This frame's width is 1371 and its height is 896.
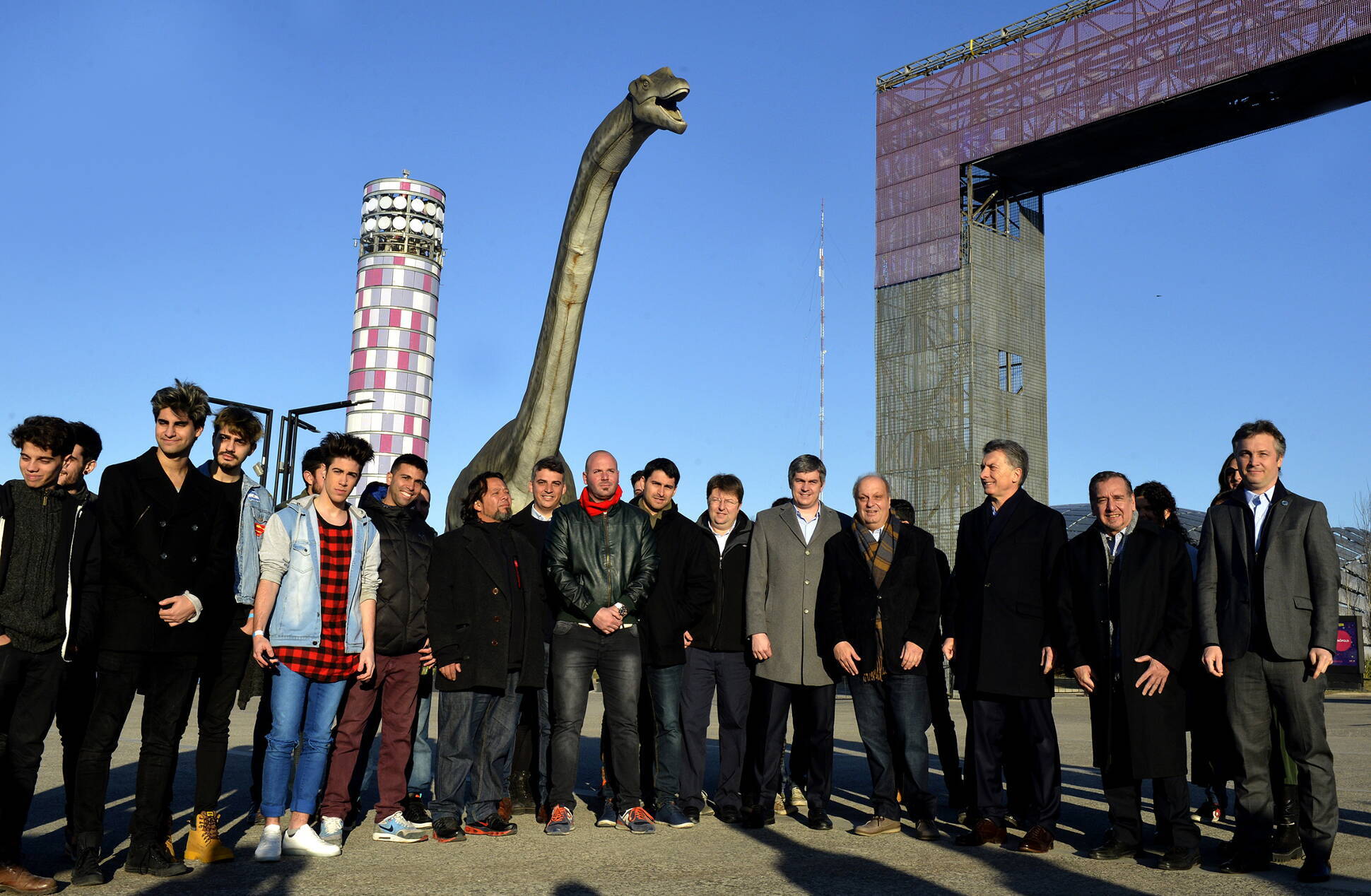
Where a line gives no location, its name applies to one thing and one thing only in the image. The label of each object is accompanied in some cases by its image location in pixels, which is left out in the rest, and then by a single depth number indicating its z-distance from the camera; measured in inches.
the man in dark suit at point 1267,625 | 206.7
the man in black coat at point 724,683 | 259.8
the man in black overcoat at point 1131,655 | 217.3
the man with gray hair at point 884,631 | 248.1
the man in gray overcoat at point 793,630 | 258.5
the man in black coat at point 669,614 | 256.7
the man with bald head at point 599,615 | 248.4
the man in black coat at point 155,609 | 196.2
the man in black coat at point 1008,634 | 230.7
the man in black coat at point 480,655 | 238.5
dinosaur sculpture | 329.1
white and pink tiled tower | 3996.1
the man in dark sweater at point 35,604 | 185.0
